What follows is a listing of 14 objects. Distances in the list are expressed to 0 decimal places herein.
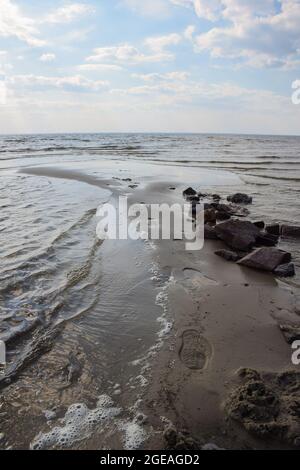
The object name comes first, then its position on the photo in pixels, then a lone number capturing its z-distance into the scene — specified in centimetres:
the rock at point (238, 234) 736
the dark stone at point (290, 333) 405
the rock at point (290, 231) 820
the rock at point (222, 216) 971
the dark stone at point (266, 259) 627
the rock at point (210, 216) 945
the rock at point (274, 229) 842
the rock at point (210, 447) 264
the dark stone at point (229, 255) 680
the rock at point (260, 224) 902
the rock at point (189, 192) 1325
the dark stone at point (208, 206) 1043
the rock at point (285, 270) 602
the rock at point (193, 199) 1212
